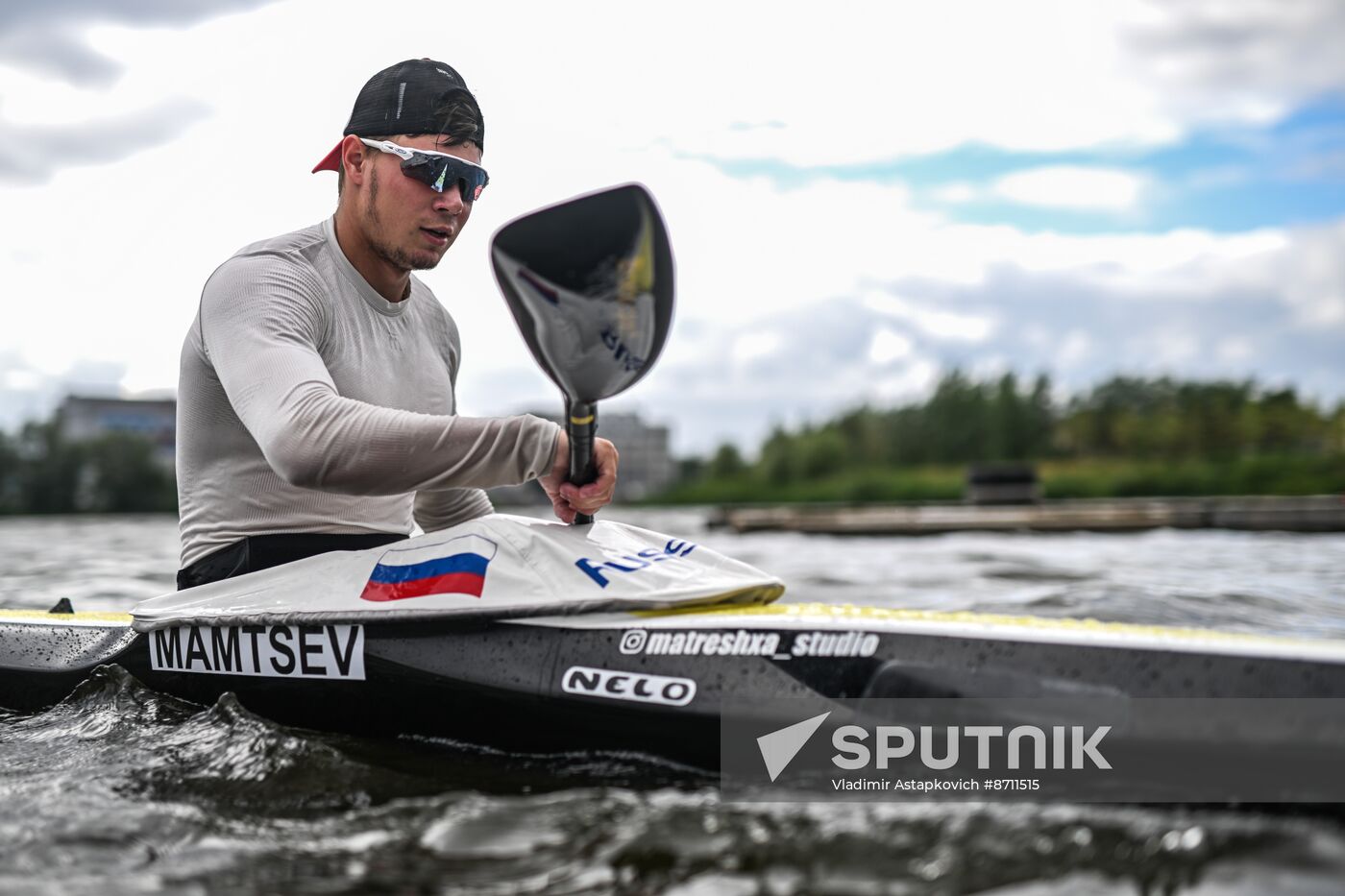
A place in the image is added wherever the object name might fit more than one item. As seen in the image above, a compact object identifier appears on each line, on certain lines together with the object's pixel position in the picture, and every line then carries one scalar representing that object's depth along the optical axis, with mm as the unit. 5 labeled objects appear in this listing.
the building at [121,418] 82625
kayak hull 1872
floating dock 14039
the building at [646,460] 133875
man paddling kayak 2223
